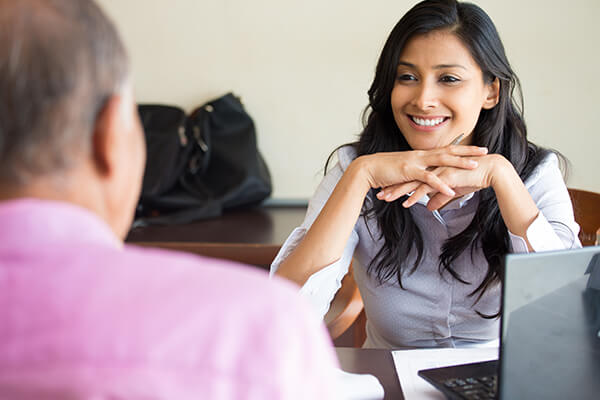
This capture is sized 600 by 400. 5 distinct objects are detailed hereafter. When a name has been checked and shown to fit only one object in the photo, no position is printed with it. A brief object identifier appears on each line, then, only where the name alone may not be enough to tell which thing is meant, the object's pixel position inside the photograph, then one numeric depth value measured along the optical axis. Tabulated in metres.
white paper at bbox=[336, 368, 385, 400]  0.86
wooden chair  1.45
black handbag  2.37
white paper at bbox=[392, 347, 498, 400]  0.89
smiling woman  1.18
